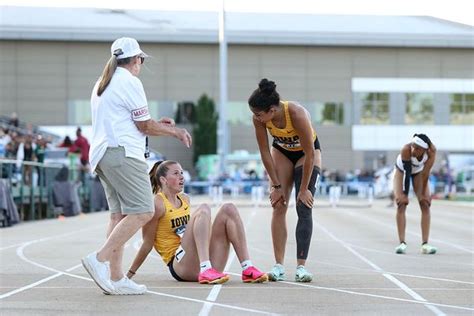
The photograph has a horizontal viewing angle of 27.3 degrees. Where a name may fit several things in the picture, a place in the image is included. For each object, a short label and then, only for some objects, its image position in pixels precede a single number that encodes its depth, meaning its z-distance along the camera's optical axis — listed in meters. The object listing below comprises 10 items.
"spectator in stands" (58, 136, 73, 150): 31.51
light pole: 51.97
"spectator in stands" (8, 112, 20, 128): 37.46
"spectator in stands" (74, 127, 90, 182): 29.67
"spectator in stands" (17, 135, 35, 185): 23.50
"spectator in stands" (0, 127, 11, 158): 22.76
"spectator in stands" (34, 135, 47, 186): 24.97
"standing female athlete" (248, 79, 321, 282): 8.95
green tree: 64.81
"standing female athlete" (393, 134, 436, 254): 13.27
